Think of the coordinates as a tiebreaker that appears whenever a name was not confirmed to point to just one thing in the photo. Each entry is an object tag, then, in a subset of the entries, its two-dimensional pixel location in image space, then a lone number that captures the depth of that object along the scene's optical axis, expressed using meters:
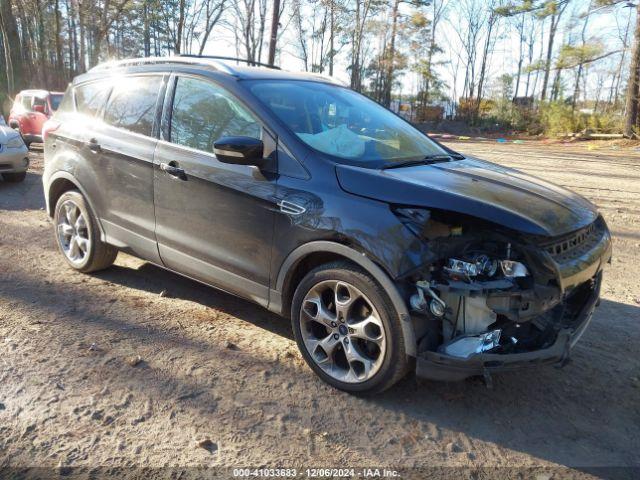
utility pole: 14.87
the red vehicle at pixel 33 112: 14.17
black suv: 2.75
